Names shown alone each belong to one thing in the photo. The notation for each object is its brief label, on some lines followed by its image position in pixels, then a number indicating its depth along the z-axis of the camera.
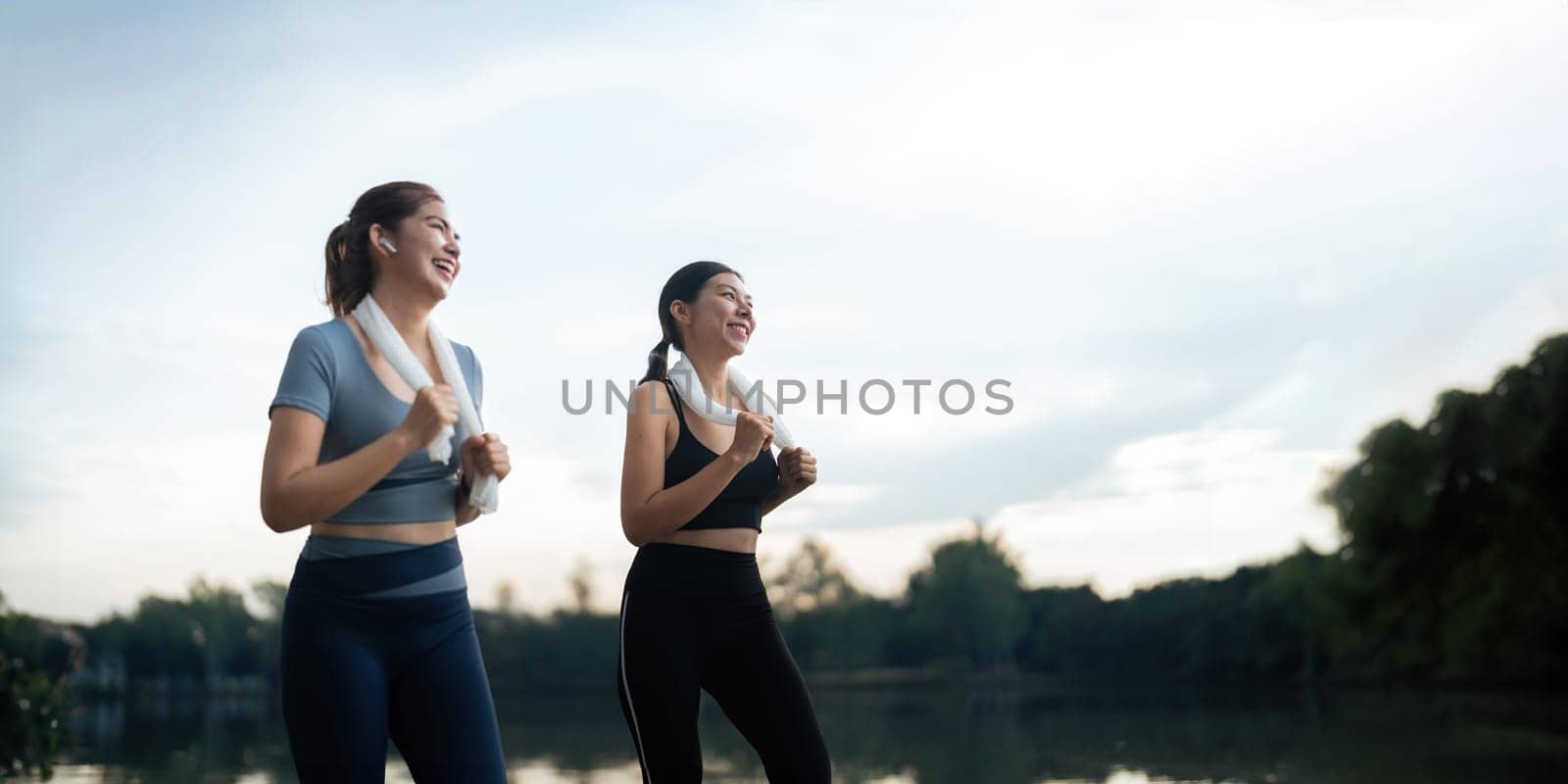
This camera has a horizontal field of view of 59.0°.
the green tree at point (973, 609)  68.94
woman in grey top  2.90
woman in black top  3.90
